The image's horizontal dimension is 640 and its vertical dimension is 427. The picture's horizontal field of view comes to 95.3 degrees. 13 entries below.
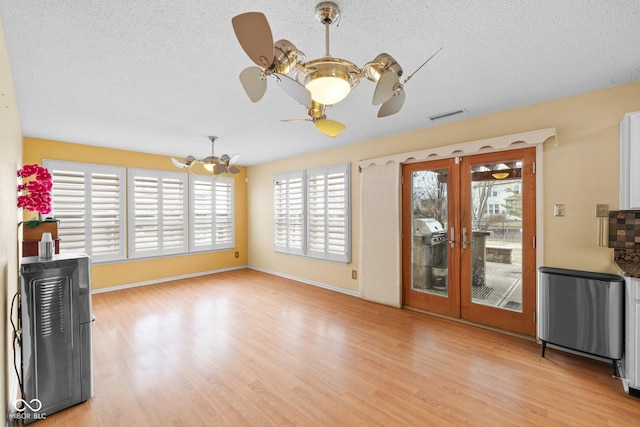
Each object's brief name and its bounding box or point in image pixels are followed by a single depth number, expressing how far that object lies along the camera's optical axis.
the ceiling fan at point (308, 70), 1.22
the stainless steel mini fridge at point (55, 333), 1.86
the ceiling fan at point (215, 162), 4.18
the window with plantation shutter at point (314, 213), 4.87
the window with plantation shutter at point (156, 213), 5.14
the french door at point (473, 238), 3.11
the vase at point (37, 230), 2.33
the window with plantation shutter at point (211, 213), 5.93
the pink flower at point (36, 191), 2.27
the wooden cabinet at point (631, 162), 2.26
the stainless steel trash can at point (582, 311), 2.34
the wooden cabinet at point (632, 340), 2.13
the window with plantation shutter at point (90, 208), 4.41
